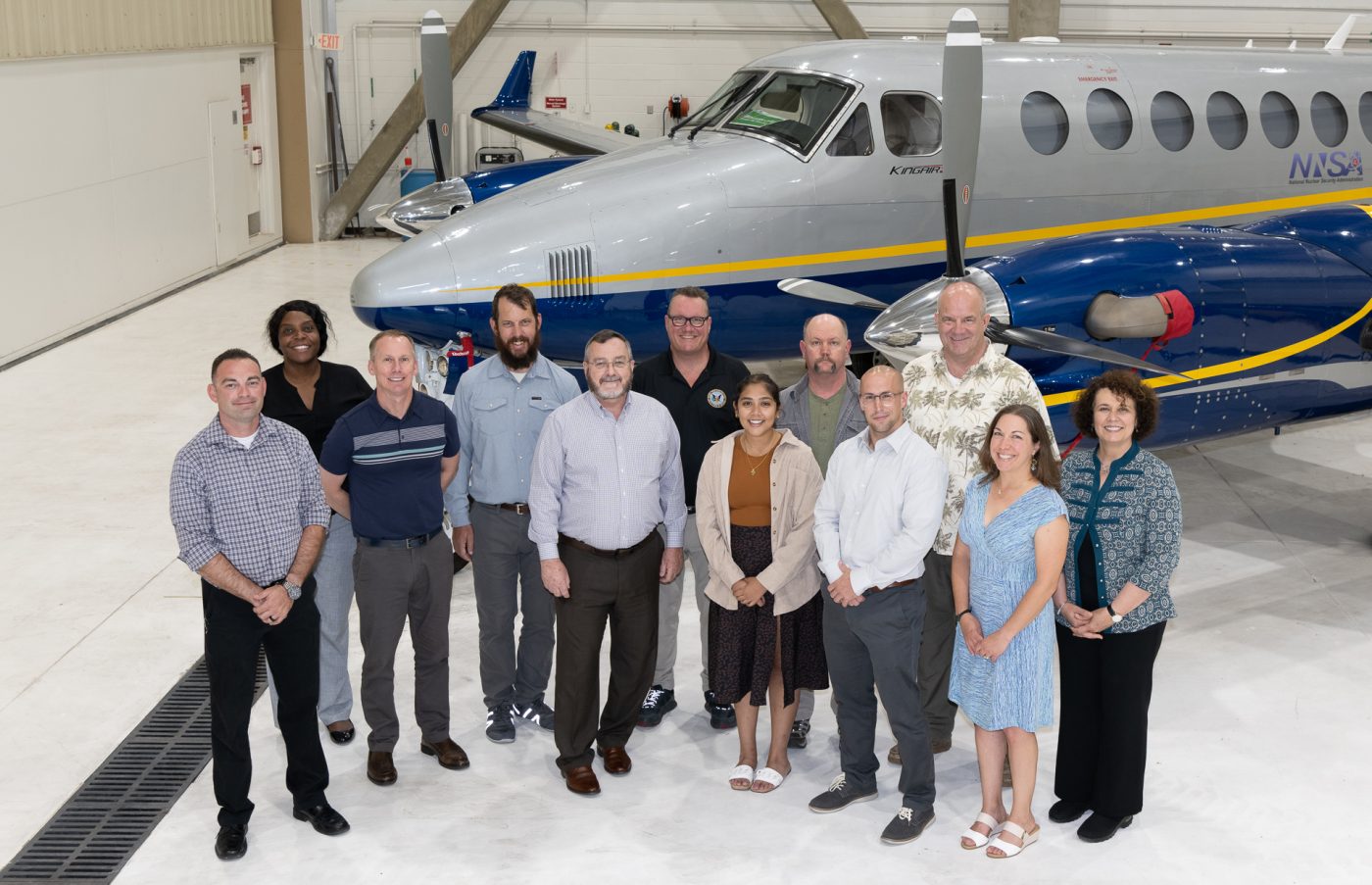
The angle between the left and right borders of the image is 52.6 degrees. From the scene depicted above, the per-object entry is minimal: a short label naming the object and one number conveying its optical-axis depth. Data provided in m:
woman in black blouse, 5.77
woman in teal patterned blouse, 4.89
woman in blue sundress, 4.79
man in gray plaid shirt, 4.83
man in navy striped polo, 5.41
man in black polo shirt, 5.91
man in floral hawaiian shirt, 5.40
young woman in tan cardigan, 5.27
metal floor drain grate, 5.04
